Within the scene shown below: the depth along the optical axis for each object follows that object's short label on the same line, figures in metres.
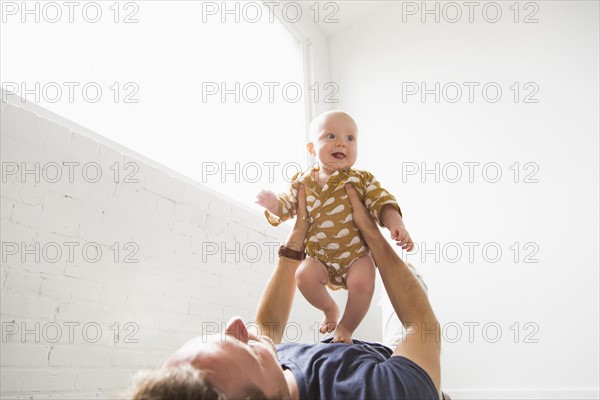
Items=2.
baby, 1.62
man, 1.04
